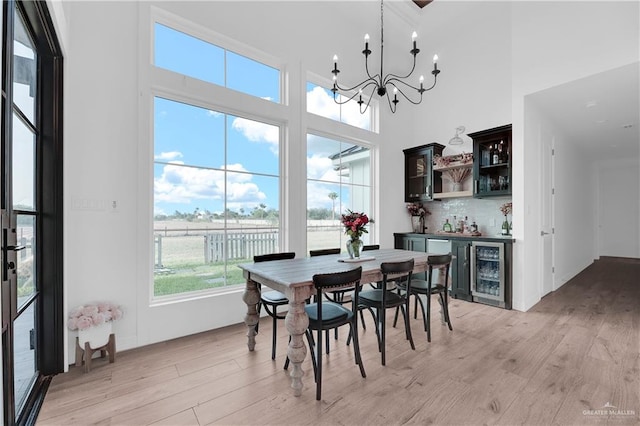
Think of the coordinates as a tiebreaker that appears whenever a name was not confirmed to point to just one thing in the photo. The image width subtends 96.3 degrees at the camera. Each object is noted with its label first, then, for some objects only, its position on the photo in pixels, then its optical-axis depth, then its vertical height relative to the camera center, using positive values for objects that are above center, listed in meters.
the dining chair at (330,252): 3.21 -0.45
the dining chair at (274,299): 2.44 -0.76
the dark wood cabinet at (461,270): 4.05 -0.81
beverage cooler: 3.76 -0.81
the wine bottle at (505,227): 4.10 -0.20
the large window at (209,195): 2.91 +0.22
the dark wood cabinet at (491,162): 3.99 +0.74
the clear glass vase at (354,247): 2.85 -0.33
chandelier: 2.78 +1.86
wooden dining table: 1.95 -0.49
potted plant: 2.24 -0.85
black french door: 1.39 +0.04
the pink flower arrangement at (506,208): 4.11 +0.08
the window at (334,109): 4.04 +1.59
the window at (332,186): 4.01 +0.43
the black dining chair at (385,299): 2.38 -0.76
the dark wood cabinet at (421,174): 4.71 +0.68
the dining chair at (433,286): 2.85 -0.76
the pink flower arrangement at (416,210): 5.09 +0.07
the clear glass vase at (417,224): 5.13 -0.19
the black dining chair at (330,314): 1.92 -0.76
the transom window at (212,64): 2.93 +1.69
